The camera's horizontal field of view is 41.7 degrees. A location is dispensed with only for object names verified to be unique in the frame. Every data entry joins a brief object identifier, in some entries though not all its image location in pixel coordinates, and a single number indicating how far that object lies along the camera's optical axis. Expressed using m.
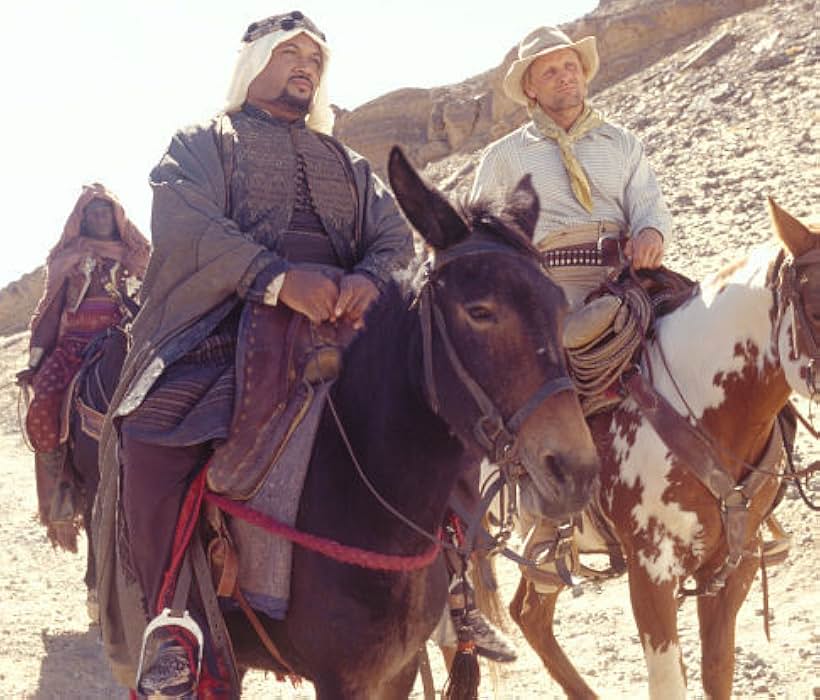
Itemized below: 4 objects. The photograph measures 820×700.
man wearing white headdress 3.40
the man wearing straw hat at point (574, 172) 5.44
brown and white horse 4.64
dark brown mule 2.89
